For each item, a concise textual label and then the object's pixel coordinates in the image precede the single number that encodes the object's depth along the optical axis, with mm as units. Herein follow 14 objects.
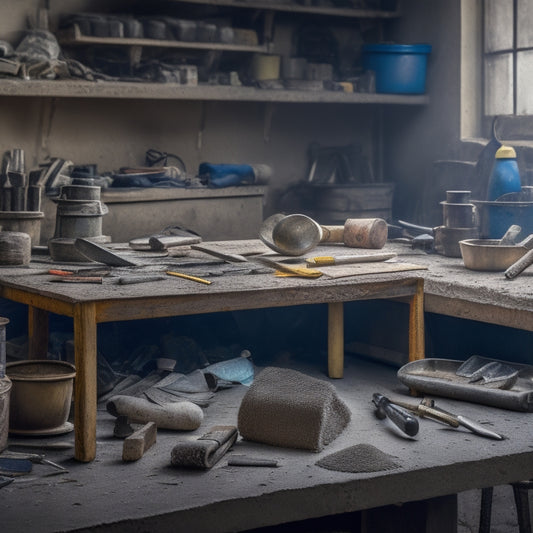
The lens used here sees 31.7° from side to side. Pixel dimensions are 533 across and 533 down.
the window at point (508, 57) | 6219
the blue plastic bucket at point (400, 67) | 6793
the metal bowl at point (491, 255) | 4055
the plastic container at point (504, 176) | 4711
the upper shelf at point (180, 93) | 5480
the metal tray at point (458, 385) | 3588
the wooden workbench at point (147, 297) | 3029
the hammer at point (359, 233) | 4379
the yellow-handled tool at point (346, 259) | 3893
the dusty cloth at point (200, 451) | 3031
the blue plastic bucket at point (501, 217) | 4371
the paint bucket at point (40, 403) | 3346
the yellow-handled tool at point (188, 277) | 3398
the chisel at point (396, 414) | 3284
